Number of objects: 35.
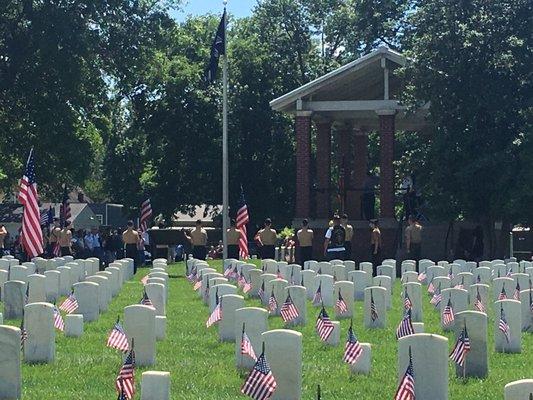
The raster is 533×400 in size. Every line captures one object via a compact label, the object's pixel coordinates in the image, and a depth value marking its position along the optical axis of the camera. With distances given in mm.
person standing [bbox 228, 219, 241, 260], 33062
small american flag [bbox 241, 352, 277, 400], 10602
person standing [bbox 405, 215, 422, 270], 31688
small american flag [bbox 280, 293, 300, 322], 17703
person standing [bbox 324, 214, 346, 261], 31078
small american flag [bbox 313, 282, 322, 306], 22094
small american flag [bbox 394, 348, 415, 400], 10445
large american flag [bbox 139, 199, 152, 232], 42925
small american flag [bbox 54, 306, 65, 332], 15883
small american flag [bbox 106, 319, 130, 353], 13810
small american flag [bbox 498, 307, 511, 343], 15344
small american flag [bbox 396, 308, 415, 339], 15203
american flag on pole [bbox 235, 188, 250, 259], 32719
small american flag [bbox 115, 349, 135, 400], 10680
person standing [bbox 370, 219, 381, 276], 31992
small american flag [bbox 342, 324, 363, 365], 13102
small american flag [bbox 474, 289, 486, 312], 18766
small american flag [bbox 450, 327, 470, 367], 13000
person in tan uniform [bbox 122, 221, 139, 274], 32562
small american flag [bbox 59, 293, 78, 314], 18484
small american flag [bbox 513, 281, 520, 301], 20089
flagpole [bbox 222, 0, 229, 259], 34919
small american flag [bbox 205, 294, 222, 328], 16234
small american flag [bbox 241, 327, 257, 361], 12812
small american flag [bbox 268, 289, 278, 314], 19859
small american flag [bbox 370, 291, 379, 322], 18145
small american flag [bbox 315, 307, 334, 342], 15438
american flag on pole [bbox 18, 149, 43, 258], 25750
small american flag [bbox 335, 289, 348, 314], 19797
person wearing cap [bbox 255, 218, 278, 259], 31703
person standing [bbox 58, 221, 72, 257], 33781
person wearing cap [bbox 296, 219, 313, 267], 32000
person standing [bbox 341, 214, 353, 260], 31689
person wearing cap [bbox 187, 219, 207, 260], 32406
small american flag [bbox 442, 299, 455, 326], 17500
